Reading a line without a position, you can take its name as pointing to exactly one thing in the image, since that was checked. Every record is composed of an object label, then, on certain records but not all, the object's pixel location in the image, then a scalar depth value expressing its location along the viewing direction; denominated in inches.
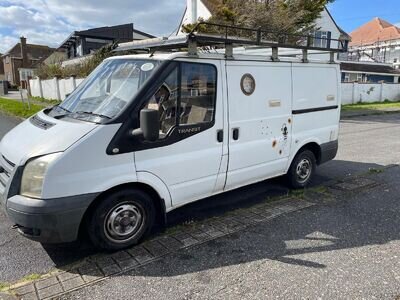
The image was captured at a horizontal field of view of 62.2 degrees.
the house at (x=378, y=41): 2055.4
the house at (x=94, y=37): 1364.4
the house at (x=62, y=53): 1659.7
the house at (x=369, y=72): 1247.7
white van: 118.0
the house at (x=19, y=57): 2240.4
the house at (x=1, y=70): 2663.6
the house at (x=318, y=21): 754.2
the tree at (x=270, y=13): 646.5
